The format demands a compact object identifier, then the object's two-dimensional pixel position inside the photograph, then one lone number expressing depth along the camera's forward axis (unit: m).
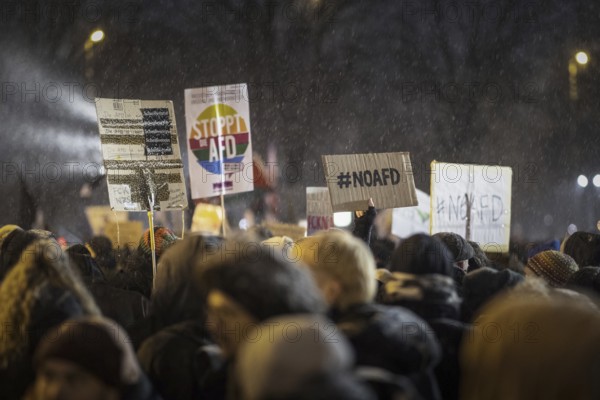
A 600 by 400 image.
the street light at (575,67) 20.58
